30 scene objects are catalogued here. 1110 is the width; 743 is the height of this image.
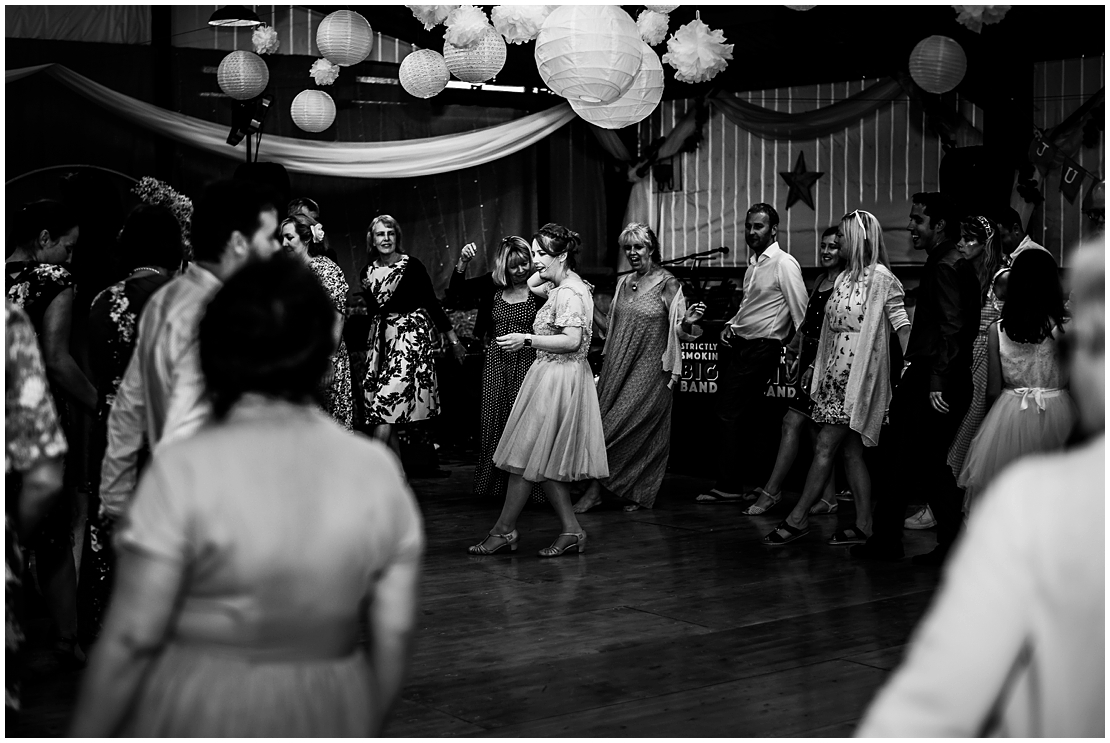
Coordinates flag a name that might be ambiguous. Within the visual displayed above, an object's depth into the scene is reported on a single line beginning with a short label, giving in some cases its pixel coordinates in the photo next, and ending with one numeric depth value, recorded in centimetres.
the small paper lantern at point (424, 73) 862
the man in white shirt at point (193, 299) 261
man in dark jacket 521
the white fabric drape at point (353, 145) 927
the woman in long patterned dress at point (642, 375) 701
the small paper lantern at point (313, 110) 975
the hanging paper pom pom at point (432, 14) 582
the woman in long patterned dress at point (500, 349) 673
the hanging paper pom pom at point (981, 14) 418
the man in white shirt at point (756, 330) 698
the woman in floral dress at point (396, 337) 670
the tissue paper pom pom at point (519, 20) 522
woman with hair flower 592
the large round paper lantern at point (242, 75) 901
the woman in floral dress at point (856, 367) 568
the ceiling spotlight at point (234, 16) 846
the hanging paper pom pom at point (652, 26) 565
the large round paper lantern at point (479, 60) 739
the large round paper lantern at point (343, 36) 845
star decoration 1041
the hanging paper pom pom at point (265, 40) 977
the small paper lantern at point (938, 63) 741
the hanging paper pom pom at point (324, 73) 988
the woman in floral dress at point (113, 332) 342
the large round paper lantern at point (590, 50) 502
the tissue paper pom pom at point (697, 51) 557
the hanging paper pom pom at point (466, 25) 565
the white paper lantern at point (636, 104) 558
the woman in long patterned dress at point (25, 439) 226
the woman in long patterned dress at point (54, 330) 388
